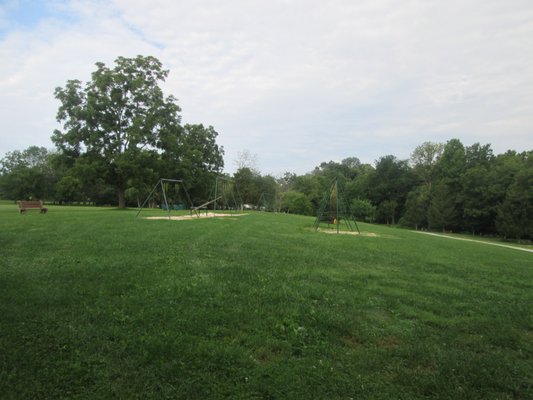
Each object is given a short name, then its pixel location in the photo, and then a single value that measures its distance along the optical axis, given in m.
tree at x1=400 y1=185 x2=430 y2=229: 64.25
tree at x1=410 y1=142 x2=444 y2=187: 74.00
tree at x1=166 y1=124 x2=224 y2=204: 37.96
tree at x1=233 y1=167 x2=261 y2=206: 57.06
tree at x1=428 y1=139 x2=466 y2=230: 58.66
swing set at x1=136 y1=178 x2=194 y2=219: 43.97
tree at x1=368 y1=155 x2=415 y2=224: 75.19
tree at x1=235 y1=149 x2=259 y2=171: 58.24
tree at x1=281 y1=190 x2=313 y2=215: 62.28
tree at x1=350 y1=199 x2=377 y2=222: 70.81
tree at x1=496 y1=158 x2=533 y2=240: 45.72
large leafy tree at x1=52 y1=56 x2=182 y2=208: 31.86
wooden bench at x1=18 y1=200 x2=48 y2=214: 21.39
